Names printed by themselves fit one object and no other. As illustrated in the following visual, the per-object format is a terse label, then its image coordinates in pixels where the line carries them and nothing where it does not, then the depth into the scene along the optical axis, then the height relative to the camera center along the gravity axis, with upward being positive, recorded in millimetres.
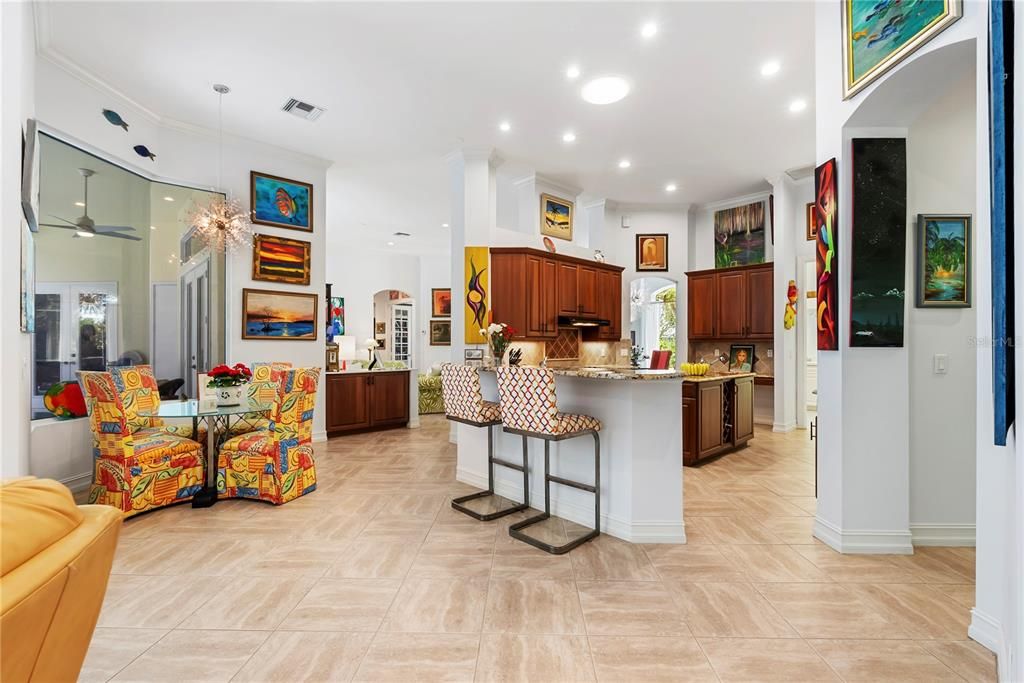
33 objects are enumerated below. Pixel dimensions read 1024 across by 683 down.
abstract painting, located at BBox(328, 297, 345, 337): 10211 +559
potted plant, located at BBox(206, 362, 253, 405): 3588 -329
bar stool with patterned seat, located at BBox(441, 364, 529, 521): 3291 -519
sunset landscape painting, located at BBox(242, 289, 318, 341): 5160 +304
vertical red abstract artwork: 2709 +541
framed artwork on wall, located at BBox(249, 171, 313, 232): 5195 +1635
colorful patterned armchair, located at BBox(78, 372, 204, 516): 3221 -850
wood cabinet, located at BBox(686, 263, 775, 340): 6574 +572
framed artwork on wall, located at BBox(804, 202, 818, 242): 6234 +1654
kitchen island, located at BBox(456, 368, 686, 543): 2873 -732
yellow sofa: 667 -380
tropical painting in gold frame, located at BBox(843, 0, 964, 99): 2086 +1538
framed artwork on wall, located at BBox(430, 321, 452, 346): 11289 +169
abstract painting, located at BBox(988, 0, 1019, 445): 1240 +494
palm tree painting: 2709 +471
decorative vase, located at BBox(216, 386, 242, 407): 3613 -447
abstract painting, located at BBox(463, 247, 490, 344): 5395 +534
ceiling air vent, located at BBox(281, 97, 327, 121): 4316 +2242
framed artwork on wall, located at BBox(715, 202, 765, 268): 6891 +1638
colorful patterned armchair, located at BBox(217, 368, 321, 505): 3533 -901
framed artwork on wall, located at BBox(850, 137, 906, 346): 2609 +585
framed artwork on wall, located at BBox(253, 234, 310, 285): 5204 +952
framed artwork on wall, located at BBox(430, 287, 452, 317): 11375 +969
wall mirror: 3818 +609
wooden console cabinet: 6012 -843
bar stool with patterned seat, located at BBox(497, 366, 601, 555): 2742 -486
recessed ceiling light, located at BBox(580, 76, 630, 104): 3822 +2153
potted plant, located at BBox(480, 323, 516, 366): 3738 -1
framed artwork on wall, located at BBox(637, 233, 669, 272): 7527 +1454
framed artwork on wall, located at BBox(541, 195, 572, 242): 6465 +1797
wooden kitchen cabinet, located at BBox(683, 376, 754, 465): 4645 -822
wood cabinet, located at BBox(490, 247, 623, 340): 5582 +672
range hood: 6338 +271
